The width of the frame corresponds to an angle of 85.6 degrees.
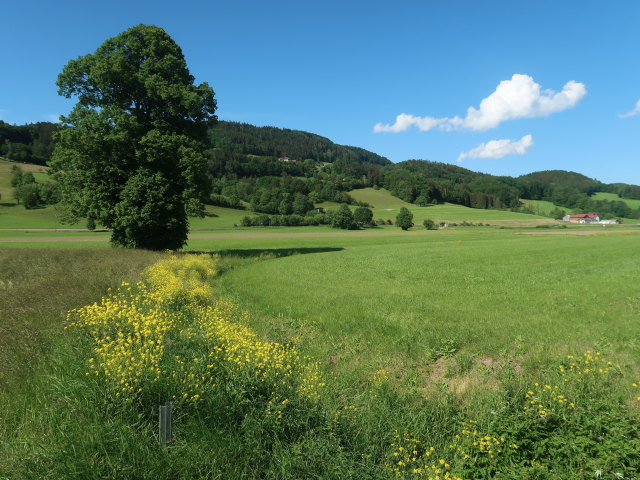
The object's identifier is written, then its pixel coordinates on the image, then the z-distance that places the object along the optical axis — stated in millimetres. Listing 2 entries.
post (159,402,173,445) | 4051
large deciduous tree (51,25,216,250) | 24797
